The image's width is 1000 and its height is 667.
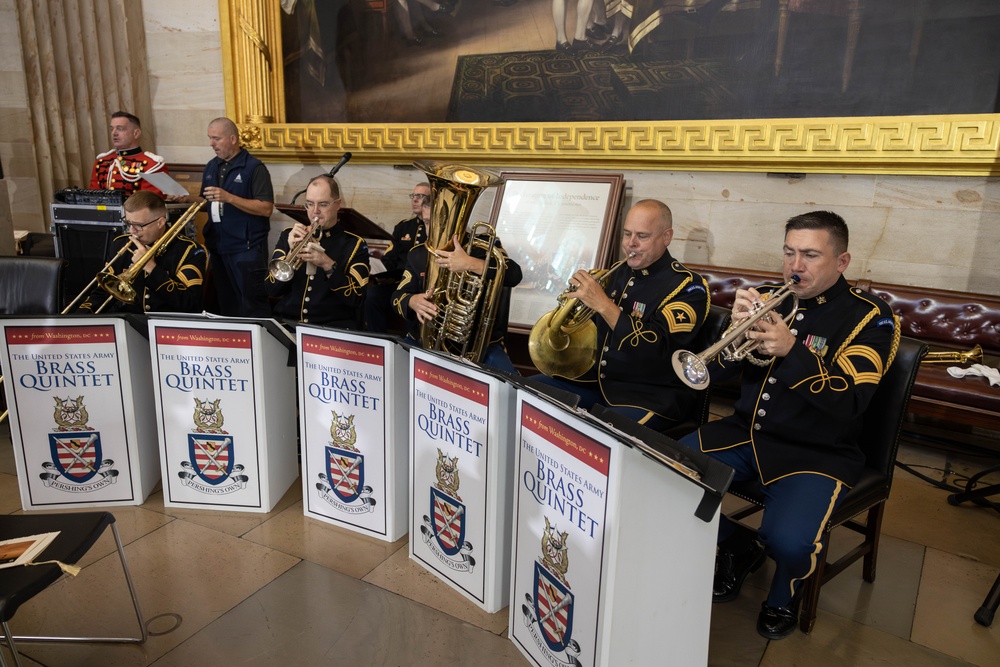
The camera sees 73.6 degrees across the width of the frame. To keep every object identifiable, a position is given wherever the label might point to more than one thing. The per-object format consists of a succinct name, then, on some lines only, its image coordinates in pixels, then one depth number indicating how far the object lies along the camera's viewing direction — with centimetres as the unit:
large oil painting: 411
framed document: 515
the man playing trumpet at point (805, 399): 229
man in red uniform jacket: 592
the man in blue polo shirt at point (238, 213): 577
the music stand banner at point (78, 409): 303
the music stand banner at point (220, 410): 299
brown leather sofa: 353
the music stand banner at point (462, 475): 229
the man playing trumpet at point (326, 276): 381
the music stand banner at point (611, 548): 175
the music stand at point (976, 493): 337
